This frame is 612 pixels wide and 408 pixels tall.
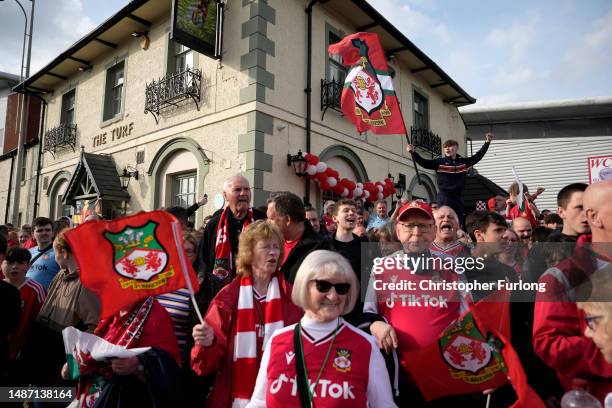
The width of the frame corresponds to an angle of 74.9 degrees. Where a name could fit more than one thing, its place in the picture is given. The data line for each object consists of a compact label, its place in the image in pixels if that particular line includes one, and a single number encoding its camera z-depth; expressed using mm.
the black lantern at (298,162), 9156
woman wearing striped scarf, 2287
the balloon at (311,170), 9219
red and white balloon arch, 9305
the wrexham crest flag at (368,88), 6914
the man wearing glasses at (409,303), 2432
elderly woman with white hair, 1887
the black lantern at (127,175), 11023
